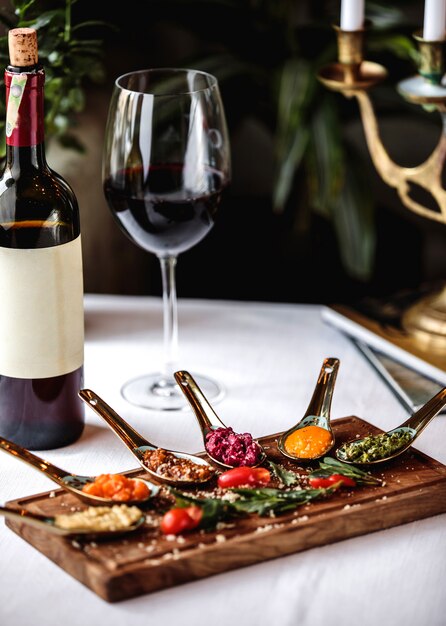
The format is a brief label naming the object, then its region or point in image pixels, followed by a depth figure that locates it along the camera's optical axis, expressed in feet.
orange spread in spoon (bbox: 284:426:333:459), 4.52
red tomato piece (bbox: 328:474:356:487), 4.37
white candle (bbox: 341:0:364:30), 5.28
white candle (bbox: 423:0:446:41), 5.21
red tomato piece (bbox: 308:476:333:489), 4.36
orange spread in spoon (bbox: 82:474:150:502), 4.27
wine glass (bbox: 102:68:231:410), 4.81
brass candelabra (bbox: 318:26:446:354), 5.27
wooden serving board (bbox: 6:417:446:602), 4.08
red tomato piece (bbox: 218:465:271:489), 4.37
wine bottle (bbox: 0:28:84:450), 4.46
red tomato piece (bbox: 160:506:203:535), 4.16
